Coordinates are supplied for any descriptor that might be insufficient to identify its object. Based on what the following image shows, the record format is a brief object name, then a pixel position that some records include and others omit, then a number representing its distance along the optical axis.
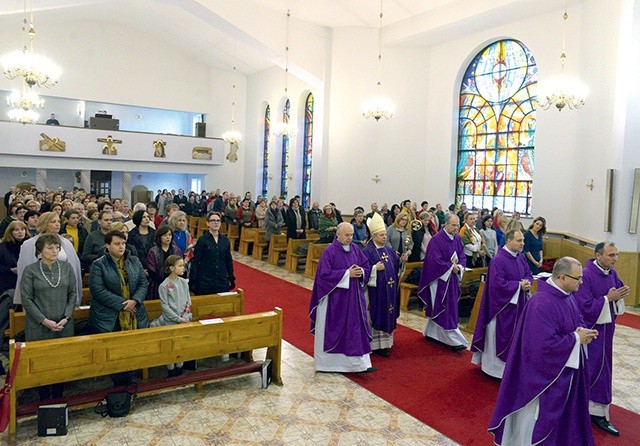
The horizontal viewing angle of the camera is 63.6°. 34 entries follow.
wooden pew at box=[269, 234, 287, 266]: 12.47
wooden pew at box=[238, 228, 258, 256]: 13.46
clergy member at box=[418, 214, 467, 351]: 6.71
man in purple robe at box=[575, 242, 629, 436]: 4.48
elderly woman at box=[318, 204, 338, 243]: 11.23
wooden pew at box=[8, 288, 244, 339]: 5.08
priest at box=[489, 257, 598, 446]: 3.46
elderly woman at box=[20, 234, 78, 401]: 4.47
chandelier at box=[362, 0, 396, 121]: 13.45
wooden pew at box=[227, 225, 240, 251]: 14.78
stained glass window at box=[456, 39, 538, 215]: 13.48
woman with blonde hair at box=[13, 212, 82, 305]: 5.33
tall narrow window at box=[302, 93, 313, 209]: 20.25
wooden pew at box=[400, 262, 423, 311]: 8.65
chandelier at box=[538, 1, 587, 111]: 9.81
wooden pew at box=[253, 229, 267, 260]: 13.25
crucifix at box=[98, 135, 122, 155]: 21.14
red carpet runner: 4.57
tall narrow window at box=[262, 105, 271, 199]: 22.59
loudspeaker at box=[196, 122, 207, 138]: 23.89
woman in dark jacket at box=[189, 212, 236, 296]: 6.09
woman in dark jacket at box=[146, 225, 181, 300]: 5.62
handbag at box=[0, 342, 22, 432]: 3.96
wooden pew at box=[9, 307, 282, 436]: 4.14
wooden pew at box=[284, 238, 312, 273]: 11.63
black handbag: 4.55
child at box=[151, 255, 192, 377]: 5.16
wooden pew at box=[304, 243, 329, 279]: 10.91
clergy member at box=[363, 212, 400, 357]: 6.25
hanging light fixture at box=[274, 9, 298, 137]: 17.36
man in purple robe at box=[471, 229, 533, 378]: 5.54
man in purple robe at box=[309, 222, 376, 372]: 5.69
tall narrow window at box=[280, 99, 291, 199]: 21.20
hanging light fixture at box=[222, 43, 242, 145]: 20.25
